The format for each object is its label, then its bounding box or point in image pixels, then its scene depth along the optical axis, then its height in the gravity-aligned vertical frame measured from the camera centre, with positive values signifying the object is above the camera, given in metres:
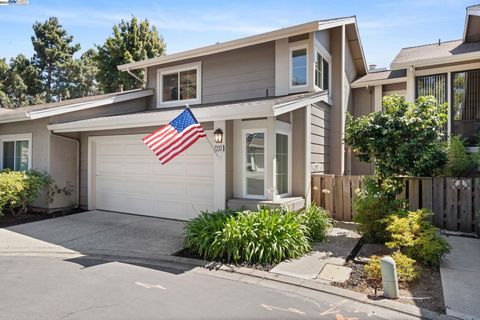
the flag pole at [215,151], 7.59 +0.28
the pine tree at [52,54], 30.27 +10.60
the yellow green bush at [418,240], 5.02 -1.25
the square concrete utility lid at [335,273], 4.75 -1.73
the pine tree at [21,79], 29.36 +7.81
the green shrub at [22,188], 8.64 -0.75
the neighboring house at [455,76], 8.95 +2.62
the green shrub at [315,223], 6.70 -1.29
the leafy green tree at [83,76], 32.41 +9.15
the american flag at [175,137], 6.55 +0.55
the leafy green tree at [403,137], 6.92 +0.62
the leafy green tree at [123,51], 23.00 +8.30
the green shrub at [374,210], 6.44 -0.97
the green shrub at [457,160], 7.52 +0.10
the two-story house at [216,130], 7.57 +0.94
